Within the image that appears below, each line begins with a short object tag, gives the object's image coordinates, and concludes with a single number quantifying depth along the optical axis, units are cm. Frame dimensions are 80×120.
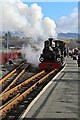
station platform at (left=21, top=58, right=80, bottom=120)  648
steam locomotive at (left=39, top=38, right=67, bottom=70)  1818
